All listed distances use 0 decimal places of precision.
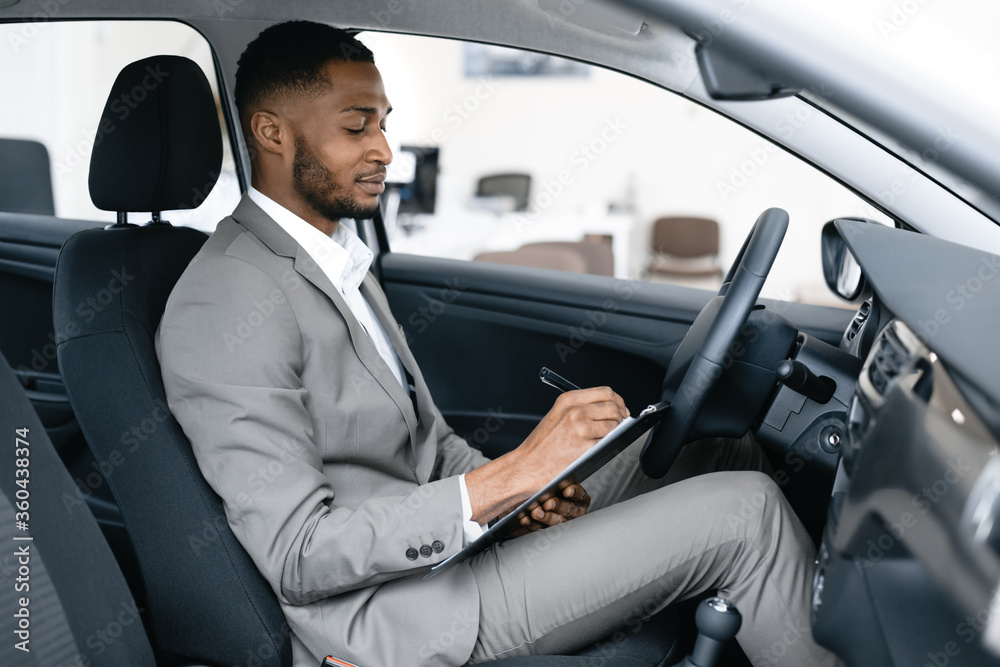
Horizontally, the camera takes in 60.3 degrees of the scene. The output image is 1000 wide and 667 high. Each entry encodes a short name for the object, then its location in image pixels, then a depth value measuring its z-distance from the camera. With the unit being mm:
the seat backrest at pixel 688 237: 6270
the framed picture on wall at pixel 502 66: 6754
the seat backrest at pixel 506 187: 6619
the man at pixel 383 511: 1059
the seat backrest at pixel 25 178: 2305
